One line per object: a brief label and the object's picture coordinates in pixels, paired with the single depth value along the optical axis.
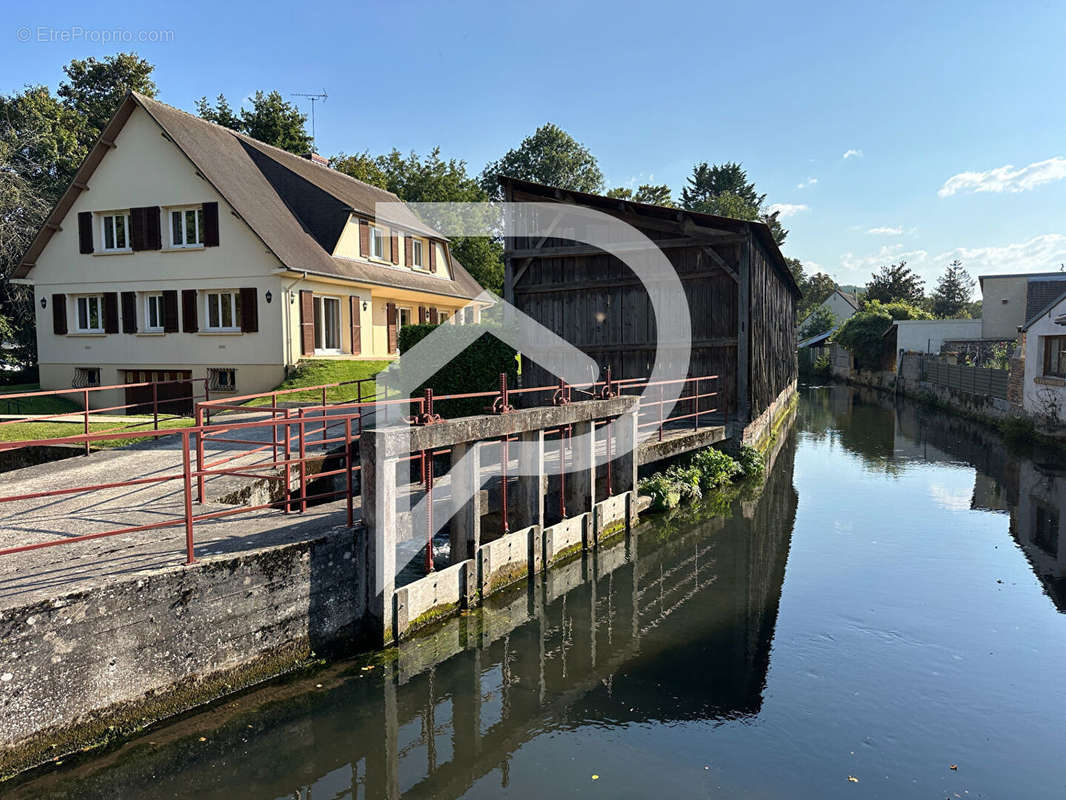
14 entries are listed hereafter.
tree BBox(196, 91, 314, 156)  35.44
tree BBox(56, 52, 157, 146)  35.09
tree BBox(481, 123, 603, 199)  58.00
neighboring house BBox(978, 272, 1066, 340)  38.69
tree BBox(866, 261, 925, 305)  70.88
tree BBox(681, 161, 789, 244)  75.62
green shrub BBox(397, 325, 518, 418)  15.34
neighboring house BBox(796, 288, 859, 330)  81.88
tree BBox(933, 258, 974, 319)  78.12
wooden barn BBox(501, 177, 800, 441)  16.34
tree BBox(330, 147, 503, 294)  42.56
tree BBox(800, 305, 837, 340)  71.38
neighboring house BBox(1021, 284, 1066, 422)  21.19
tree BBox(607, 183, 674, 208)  55.29
